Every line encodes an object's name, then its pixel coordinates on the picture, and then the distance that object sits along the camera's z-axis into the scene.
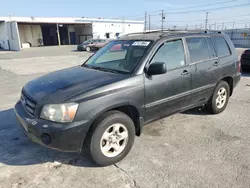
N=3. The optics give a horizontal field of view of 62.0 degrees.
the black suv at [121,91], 2.63
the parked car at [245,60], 9.66
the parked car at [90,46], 26.52
